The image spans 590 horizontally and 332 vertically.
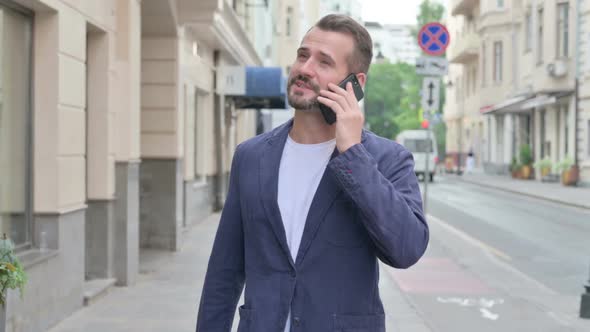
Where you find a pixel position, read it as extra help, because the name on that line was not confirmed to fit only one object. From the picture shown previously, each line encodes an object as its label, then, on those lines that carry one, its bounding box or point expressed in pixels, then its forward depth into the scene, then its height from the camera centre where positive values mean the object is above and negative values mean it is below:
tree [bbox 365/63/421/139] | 96.19 +6.27
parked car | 39.22 +0.18
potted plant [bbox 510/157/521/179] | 39.41 -0.70
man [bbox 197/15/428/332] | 2.44 -0.18
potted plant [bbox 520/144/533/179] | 38.41 -0.40
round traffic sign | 15.41 +2.02
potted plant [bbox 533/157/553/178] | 34.97 -0.52
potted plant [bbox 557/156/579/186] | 31.67 -0.67
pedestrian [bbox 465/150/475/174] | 51.25 -0.63
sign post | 15.41 +1.66
